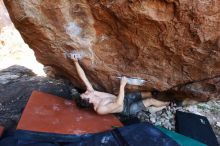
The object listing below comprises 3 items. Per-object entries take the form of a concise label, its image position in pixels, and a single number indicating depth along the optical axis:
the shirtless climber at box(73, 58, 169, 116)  2.82
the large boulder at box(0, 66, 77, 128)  3.12
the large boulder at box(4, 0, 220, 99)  2.28
